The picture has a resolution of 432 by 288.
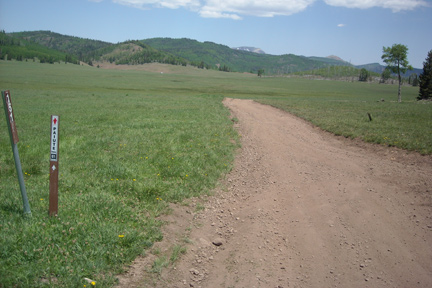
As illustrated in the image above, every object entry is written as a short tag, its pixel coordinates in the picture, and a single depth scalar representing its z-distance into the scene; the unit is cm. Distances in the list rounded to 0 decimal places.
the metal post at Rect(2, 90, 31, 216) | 473
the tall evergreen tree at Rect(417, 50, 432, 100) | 5986
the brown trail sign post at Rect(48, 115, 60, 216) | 532
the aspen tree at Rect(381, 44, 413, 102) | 4856
